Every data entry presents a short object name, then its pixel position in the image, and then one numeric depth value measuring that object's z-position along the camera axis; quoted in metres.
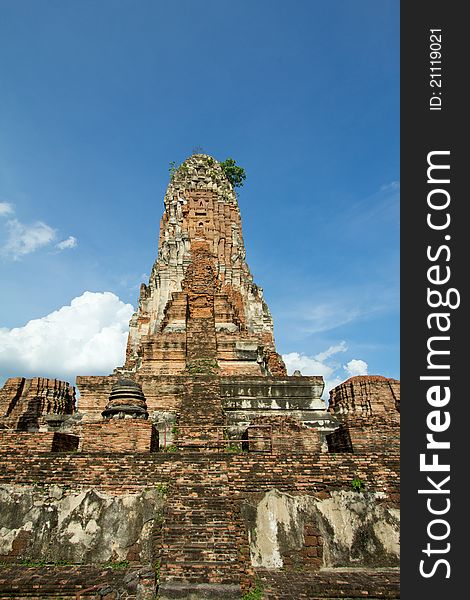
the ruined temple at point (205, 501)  5.75
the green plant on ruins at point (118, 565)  6.37
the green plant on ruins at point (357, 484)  7.27
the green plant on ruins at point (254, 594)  5.39
